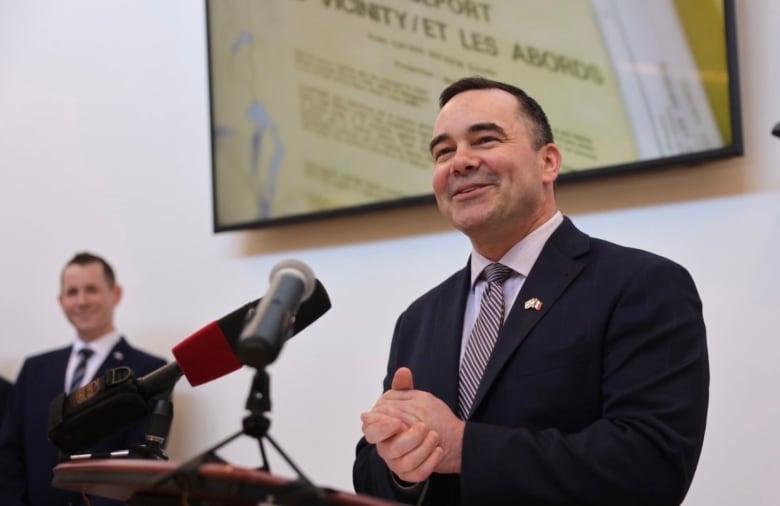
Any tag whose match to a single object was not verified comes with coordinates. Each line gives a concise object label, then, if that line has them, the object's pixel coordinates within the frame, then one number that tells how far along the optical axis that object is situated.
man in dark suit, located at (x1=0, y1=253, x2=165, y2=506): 3.81
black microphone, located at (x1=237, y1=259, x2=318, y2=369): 1.18
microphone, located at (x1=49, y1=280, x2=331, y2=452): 1.63
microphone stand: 1.16
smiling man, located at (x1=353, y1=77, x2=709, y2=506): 1.63
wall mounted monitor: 2.54
